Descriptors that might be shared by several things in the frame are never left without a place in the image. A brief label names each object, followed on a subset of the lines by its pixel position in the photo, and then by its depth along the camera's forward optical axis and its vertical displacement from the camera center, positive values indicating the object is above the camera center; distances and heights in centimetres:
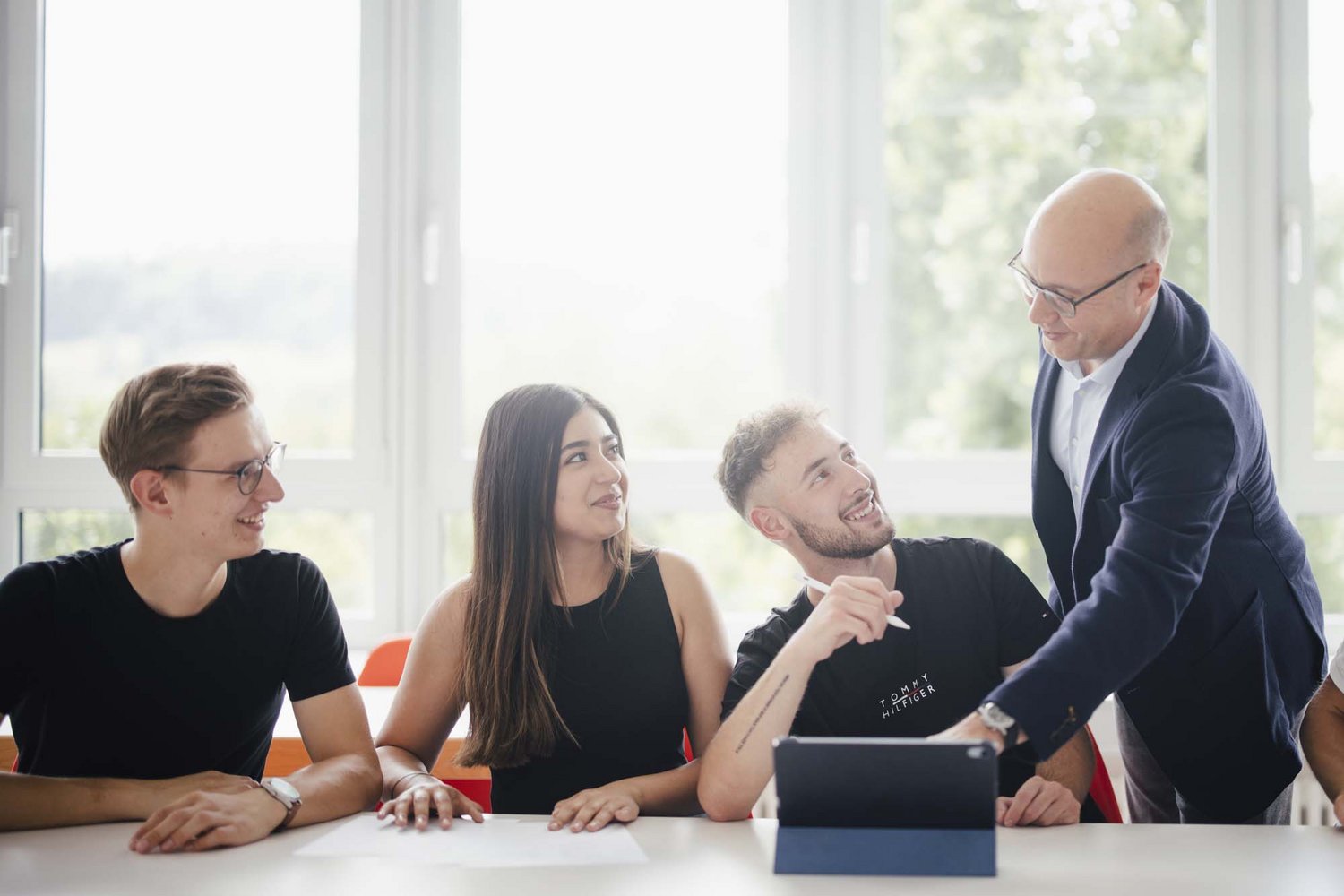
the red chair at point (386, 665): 270 -51
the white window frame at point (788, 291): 319 +46
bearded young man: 174 -30
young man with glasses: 176 -29
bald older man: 170 -5
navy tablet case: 132 -43
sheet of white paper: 146 -53
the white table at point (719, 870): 133 -52
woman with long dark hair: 193 -33
